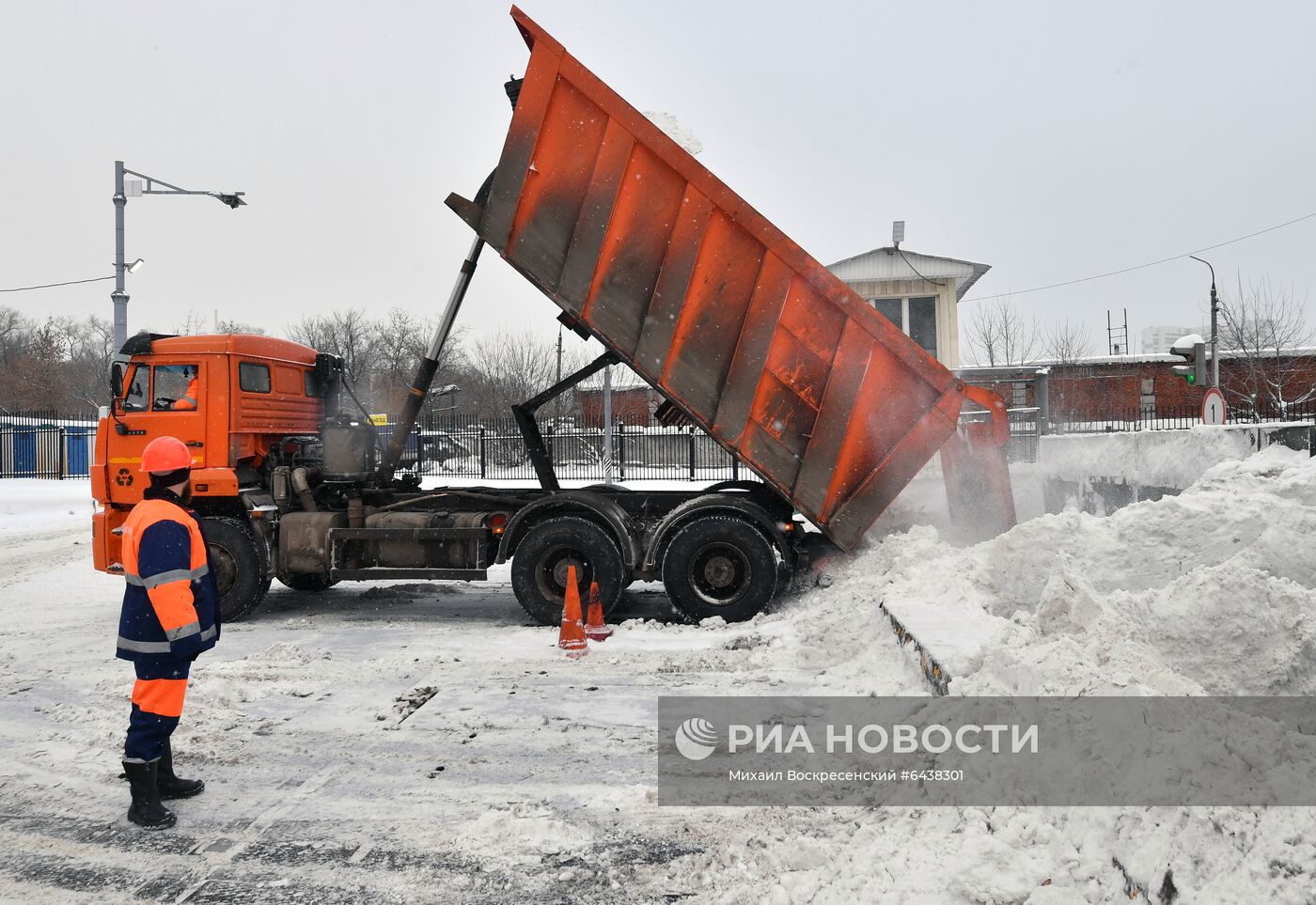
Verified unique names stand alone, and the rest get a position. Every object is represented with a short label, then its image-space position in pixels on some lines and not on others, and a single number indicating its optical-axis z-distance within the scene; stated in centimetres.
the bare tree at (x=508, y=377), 3840
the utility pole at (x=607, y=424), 1947
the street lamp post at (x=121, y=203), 1652
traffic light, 1442
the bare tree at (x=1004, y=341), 3944
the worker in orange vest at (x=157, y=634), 393
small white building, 1734
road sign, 1097
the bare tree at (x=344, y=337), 4472
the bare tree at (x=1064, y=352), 3769
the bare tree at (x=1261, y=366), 3161
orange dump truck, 706
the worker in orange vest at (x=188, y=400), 825
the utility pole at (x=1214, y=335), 1980
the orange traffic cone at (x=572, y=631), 683
